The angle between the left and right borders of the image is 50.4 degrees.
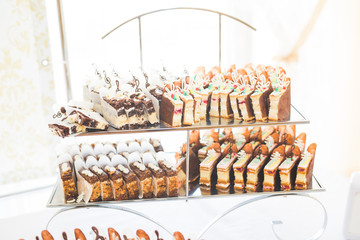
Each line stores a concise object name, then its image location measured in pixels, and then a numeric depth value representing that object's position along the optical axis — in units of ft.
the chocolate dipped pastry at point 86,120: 6.28
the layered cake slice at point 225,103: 6.93
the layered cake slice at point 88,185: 6.67
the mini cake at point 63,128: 6.22
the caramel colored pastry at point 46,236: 6.45
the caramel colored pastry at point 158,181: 6.95
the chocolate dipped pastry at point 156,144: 8.02
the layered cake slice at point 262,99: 6.77
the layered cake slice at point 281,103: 6.77
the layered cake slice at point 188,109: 6.58
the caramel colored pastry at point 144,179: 6.92
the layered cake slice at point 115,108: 6.38
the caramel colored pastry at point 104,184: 6.77
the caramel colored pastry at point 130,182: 6.88
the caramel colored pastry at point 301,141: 7.88
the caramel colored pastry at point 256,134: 8.25
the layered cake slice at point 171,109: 6.48
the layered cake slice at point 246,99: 6.79
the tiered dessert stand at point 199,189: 6.49
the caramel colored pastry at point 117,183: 6.82
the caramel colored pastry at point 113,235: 6.42
